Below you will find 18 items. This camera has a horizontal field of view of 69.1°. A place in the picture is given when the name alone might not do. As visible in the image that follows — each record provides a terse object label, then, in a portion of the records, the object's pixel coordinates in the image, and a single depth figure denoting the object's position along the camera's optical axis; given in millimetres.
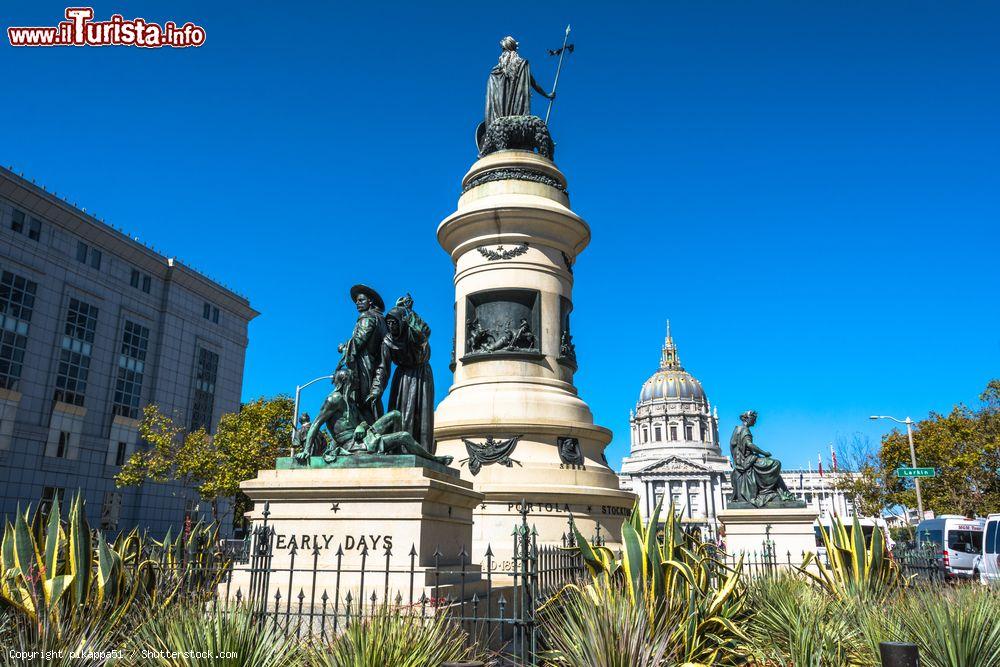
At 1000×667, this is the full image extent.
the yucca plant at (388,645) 5277
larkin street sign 28527
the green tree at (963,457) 35688
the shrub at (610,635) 5648
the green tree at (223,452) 29922
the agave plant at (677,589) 6551
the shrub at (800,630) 5953
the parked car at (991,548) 23125
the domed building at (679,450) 140200
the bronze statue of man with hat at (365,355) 9602
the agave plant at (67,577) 6477
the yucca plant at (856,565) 8852
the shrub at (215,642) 5211
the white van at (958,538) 25391
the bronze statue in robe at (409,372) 9688
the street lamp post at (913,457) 33375
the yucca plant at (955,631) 5465
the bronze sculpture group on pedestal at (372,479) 8281
